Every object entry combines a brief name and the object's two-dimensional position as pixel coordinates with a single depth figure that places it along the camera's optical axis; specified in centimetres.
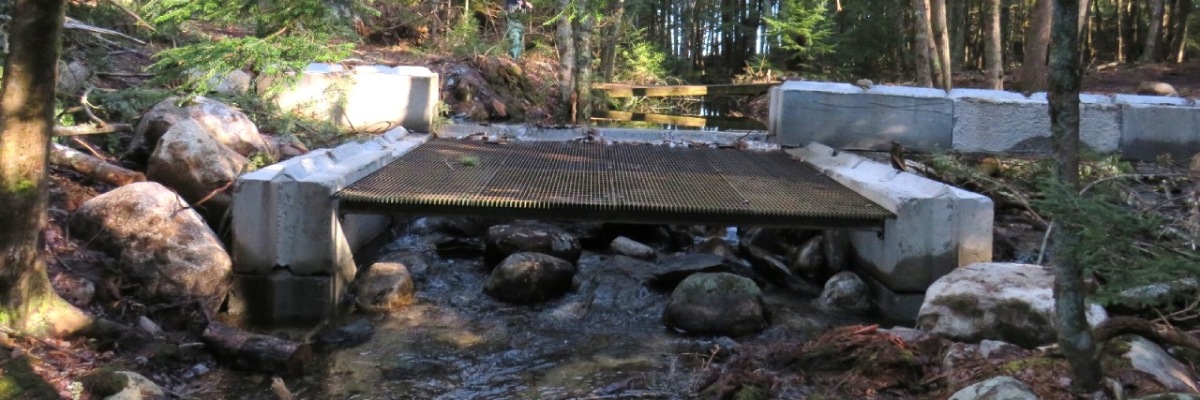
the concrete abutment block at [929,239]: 661
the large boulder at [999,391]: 396
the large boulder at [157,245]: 607
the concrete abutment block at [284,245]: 629
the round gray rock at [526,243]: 832
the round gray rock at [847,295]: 717
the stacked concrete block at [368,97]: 1100
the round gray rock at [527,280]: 731
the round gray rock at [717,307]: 655
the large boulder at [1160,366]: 422
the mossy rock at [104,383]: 441
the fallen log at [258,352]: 543
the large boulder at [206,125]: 772
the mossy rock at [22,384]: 404
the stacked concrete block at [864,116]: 1066
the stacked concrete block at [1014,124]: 1064
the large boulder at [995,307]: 544
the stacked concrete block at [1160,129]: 1065
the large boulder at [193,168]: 712
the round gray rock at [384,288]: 695
